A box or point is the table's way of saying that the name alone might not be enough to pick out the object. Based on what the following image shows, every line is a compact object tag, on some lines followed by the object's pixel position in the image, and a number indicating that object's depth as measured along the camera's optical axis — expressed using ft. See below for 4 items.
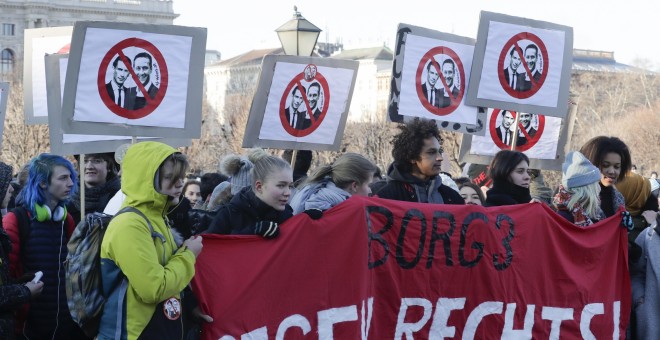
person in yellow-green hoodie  18.43
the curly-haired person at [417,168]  25.44
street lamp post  39.52
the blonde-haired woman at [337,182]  23.84
